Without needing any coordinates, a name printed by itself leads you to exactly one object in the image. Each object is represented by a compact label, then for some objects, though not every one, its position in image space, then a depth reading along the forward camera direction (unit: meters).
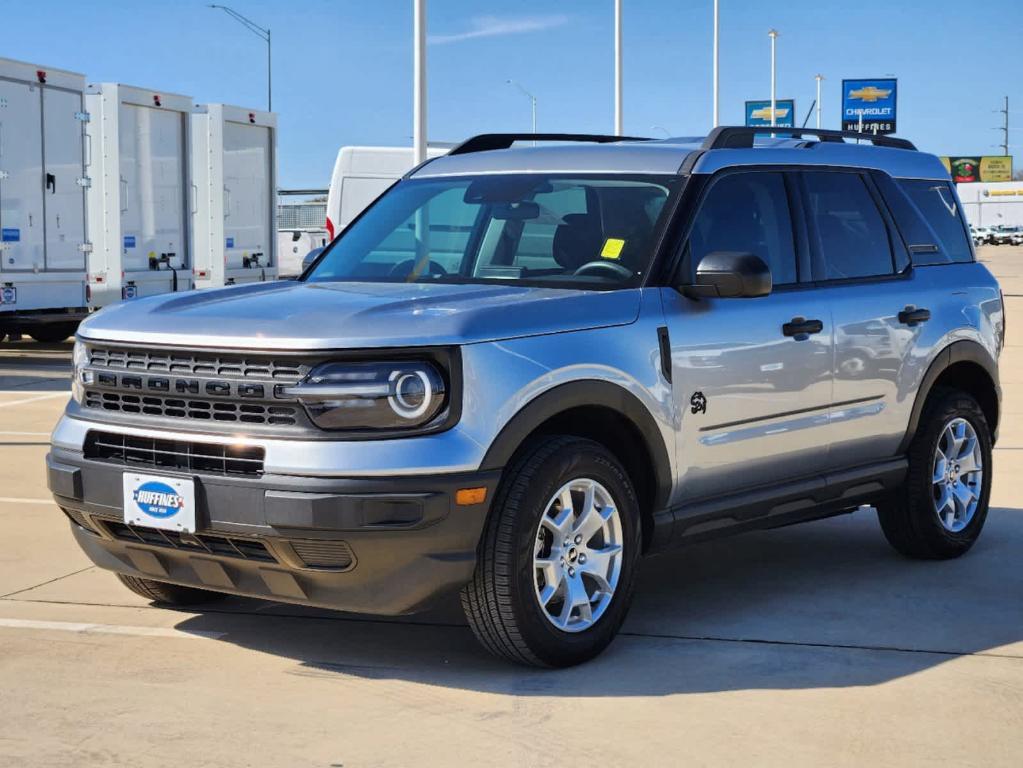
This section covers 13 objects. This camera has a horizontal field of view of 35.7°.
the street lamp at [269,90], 47.41
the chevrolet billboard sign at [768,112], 85.62
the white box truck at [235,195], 21.83
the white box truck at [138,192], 19.98
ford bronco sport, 5.04
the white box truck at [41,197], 18.23
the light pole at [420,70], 21.18
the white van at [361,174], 19.92
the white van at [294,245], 33.84
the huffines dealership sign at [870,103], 82.44
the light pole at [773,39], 73.25
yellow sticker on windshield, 6.09
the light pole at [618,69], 36.84
